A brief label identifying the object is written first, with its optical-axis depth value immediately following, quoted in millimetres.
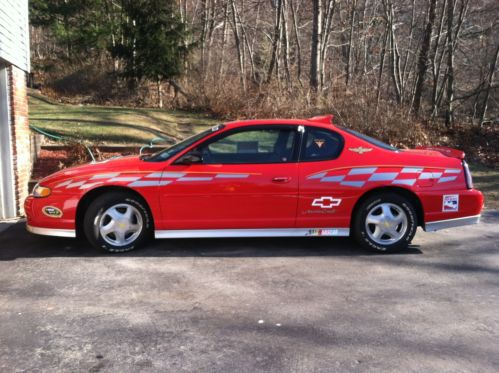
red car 5375
